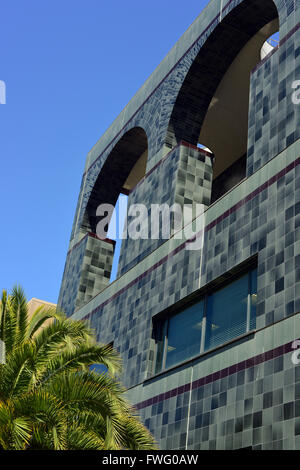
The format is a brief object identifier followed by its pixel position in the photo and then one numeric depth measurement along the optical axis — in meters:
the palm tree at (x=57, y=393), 13.44
